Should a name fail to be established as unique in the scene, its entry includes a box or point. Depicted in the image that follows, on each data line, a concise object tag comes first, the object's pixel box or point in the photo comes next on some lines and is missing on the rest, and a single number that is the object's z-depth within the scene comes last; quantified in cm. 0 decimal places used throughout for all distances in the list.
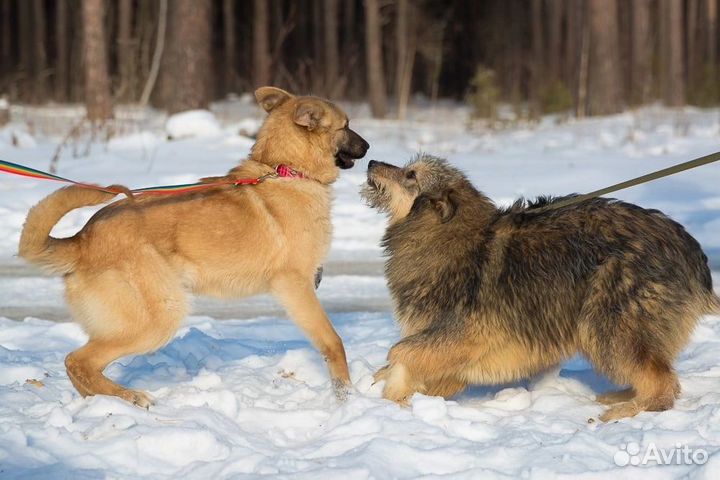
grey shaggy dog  424
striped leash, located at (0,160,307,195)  452
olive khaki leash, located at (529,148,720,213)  434
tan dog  445
